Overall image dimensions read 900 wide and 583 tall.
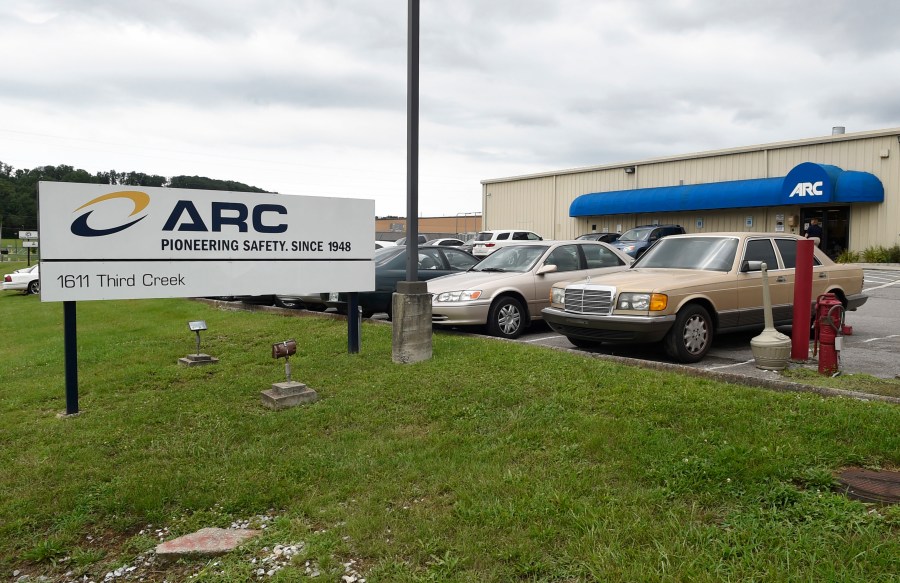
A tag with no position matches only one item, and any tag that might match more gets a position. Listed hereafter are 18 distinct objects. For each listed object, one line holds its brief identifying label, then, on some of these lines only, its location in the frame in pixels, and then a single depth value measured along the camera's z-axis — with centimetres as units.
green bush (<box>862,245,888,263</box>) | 2559
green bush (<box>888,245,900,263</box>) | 2544
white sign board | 648
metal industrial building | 2611
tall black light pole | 801
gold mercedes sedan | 773
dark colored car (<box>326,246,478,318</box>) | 1159
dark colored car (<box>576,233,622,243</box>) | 2678
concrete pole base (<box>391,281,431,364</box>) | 778
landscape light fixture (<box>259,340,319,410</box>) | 627
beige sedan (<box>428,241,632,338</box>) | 995
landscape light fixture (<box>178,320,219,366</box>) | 836
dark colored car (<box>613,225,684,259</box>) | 2366
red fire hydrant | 659
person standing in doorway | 2229
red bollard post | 712
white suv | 2623
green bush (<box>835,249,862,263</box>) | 2657
